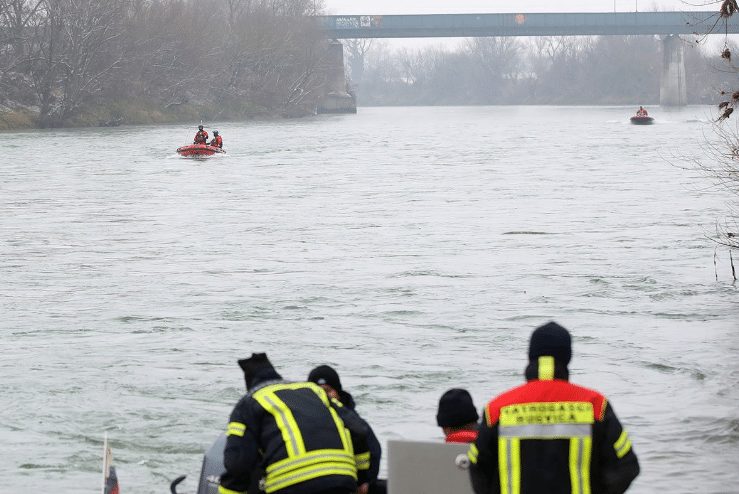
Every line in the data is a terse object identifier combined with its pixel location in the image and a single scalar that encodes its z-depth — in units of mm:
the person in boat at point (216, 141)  95141
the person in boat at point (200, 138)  95079
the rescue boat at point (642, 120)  147302
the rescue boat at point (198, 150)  92847
